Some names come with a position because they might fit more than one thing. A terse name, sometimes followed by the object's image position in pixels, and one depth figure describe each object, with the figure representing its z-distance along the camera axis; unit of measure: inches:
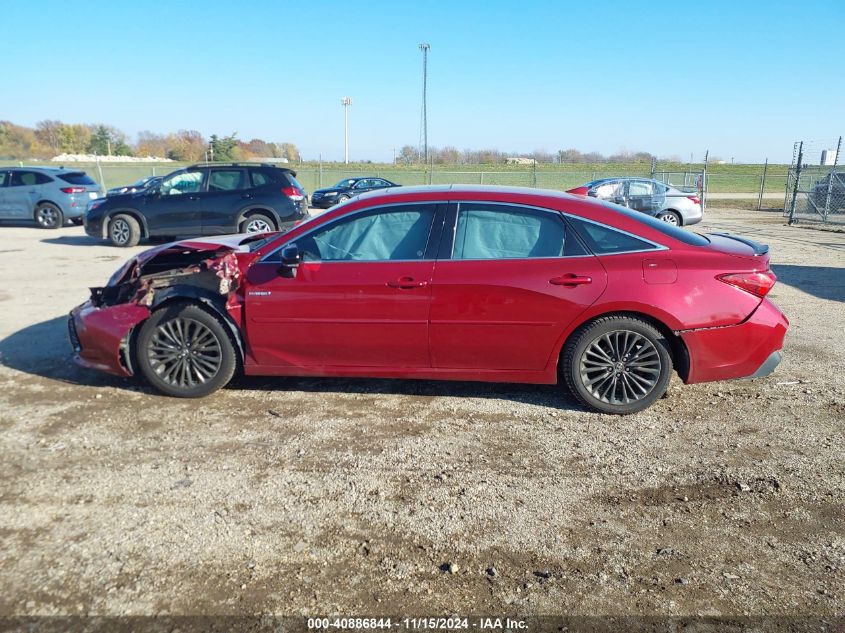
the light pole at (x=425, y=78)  2170.3
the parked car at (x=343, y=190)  999.6
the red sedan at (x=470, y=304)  176.9
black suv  518.9
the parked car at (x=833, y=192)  832.9
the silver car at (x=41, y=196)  669.9
